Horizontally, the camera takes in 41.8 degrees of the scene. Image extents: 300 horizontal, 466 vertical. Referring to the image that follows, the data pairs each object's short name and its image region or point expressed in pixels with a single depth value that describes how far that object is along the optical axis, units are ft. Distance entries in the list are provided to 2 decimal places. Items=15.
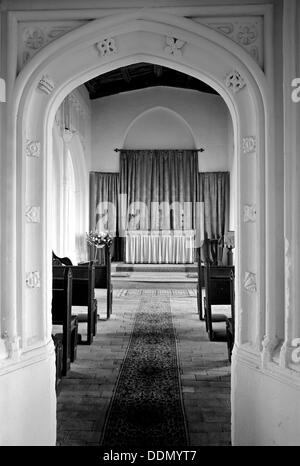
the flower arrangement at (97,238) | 36.88
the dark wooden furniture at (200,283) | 18.59
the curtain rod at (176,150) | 40.50
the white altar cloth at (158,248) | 38.34
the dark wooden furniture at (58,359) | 10.27
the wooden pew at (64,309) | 11.47
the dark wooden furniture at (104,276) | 19.20
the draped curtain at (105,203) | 40.45
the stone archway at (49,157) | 7.11
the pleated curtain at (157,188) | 40.65
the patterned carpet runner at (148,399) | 7.91
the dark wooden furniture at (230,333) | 12.09
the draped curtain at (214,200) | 40.11
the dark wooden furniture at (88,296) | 14.49
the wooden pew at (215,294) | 15.09
